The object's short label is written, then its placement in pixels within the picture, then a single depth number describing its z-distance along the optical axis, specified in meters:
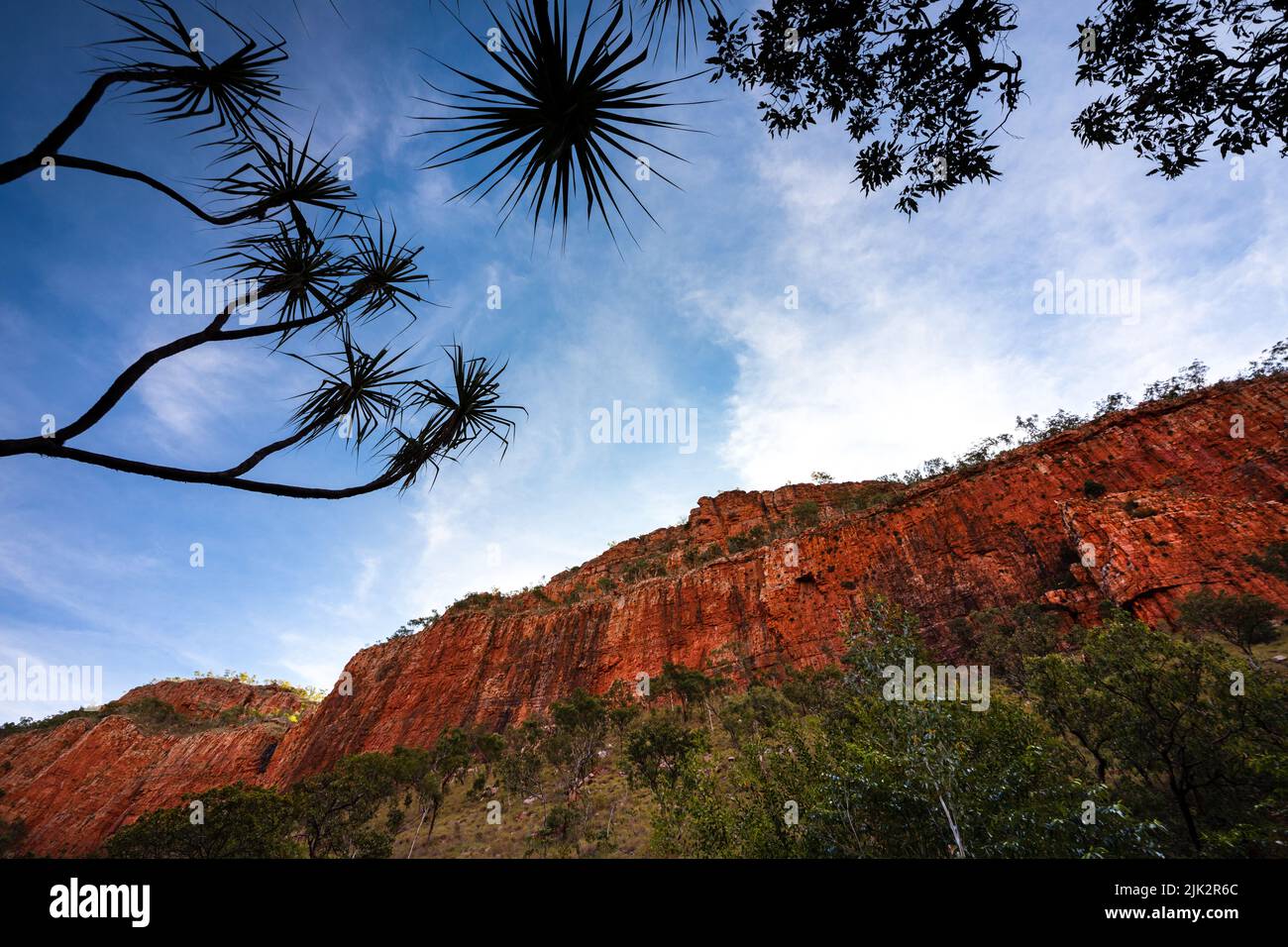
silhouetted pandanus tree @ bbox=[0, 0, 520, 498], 2.77
